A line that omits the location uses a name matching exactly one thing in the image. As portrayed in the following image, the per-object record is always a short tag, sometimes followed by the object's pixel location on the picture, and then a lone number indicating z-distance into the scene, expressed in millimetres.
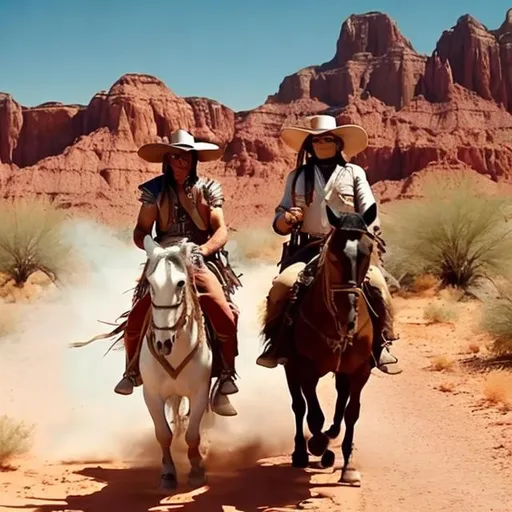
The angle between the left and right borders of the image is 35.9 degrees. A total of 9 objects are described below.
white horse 5254
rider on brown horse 6719
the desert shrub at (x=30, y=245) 24766
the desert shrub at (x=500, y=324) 12916
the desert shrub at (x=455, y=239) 22203
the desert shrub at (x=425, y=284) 22516
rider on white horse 6570
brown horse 5676
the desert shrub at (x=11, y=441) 7391
